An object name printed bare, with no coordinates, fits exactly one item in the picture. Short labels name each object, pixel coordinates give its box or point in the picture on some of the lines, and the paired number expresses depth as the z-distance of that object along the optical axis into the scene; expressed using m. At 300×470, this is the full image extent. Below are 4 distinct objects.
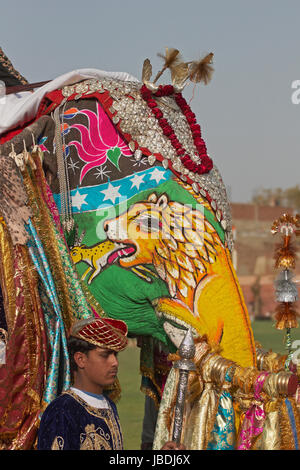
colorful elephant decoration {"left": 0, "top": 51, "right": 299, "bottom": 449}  7.41
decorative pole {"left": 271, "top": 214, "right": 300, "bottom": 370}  7.45
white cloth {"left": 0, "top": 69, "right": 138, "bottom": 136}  8.13
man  5.97
